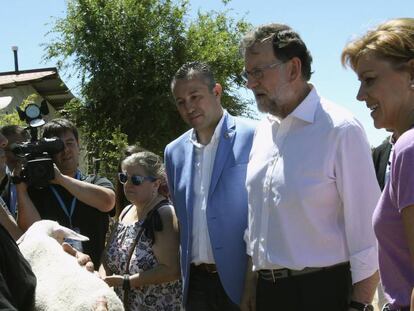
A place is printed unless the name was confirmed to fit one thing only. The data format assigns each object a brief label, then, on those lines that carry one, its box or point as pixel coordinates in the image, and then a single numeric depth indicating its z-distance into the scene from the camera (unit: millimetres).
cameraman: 4062
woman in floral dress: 3852
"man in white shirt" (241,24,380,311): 2705
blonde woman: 1798
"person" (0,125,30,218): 4191
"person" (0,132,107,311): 2072
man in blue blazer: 3395
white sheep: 2051
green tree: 16891
